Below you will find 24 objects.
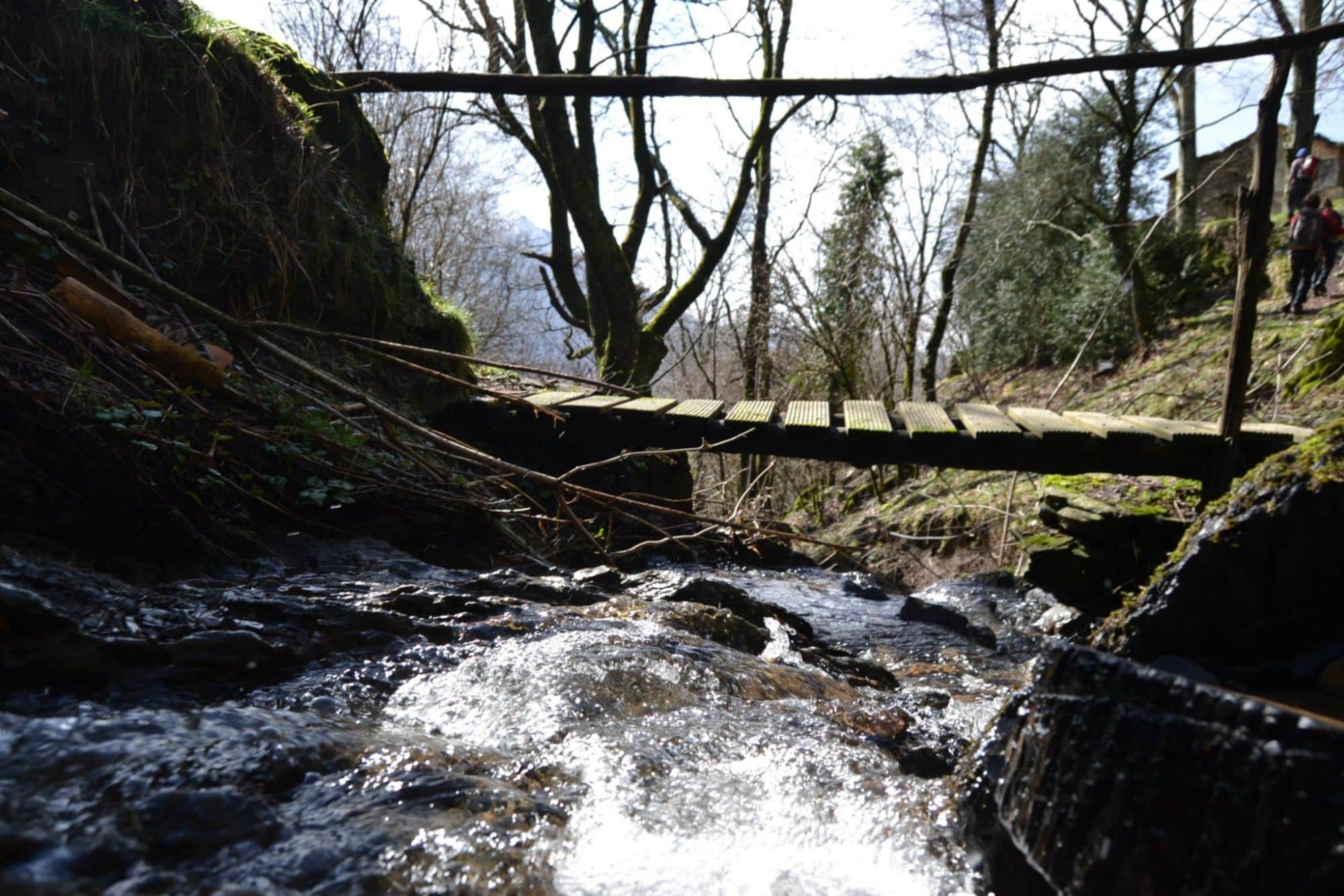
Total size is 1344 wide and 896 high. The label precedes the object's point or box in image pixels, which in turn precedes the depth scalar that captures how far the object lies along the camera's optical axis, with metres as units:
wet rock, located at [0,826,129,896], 1.11
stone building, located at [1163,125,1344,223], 18.44
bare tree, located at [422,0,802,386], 9.13
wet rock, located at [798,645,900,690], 3.22
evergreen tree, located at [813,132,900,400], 11.51
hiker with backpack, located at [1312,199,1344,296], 11.22
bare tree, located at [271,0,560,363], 10.68
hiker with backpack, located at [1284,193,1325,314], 10.41
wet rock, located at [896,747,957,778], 2.01
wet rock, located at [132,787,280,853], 1.29
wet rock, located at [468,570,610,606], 3.20
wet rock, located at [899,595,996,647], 4.65
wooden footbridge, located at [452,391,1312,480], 5.15
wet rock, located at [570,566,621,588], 3.72
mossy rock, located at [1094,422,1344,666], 1.80
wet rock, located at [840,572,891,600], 5.78
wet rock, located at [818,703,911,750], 2.31
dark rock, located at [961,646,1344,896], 0.96
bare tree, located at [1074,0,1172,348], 13.15
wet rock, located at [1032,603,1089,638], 4.96
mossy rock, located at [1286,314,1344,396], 7.95
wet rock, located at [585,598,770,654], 3.13
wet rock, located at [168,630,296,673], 1.98
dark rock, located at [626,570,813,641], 3.74
